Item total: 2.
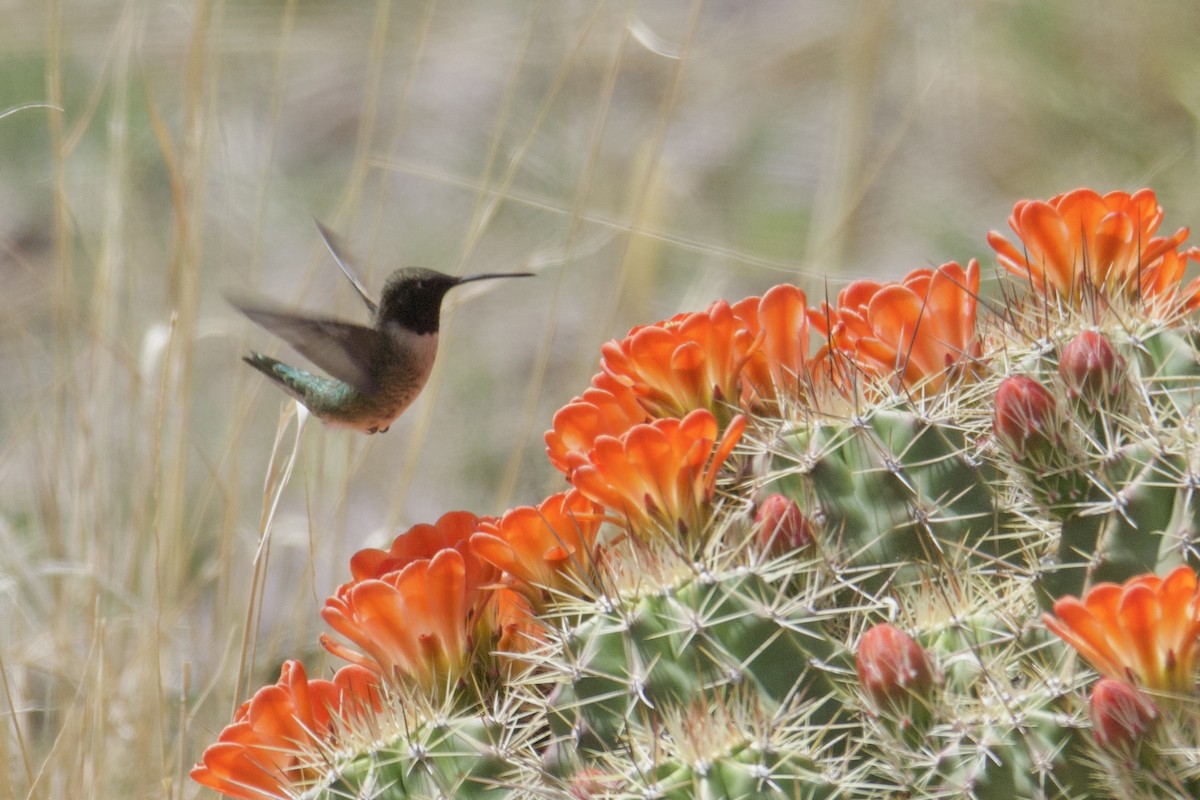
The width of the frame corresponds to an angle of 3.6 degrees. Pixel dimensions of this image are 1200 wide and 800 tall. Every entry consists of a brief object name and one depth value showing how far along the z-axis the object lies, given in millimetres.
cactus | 5060
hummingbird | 5321
